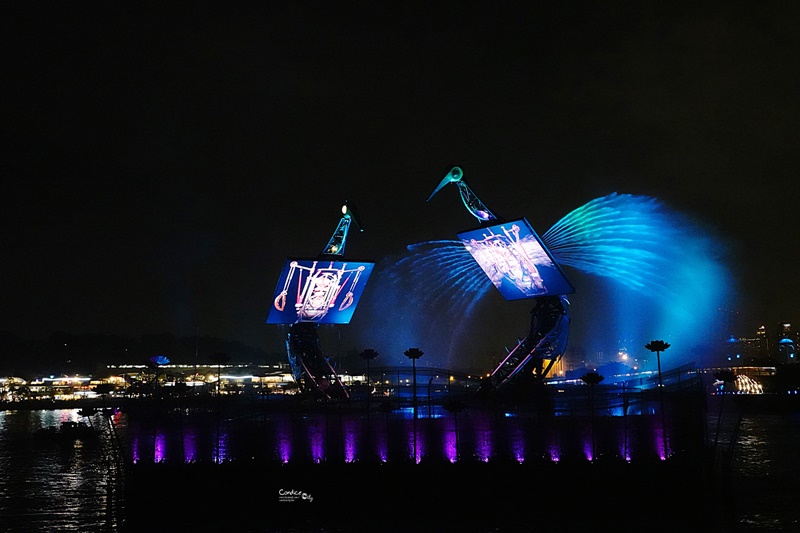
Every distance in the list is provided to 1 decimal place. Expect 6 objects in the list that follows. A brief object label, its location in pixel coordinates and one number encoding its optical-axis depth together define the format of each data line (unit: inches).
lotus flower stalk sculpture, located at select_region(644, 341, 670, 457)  1289.4
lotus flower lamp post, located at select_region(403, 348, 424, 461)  1400.7
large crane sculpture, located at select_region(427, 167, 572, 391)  1802.4
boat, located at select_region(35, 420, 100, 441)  2493.8
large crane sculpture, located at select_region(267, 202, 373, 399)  2171.5
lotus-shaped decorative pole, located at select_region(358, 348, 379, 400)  1615.4
